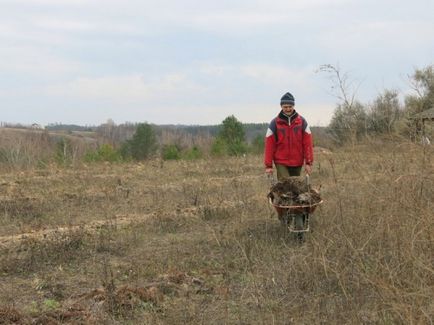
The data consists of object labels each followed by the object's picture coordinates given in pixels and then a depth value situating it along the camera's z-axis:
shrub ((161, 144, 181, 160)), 33.25
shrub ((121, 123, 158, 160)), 47.66
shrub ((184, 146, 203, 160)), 30.94
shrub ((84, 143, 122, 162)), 27.36
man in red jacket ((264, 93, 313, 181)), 6.62
